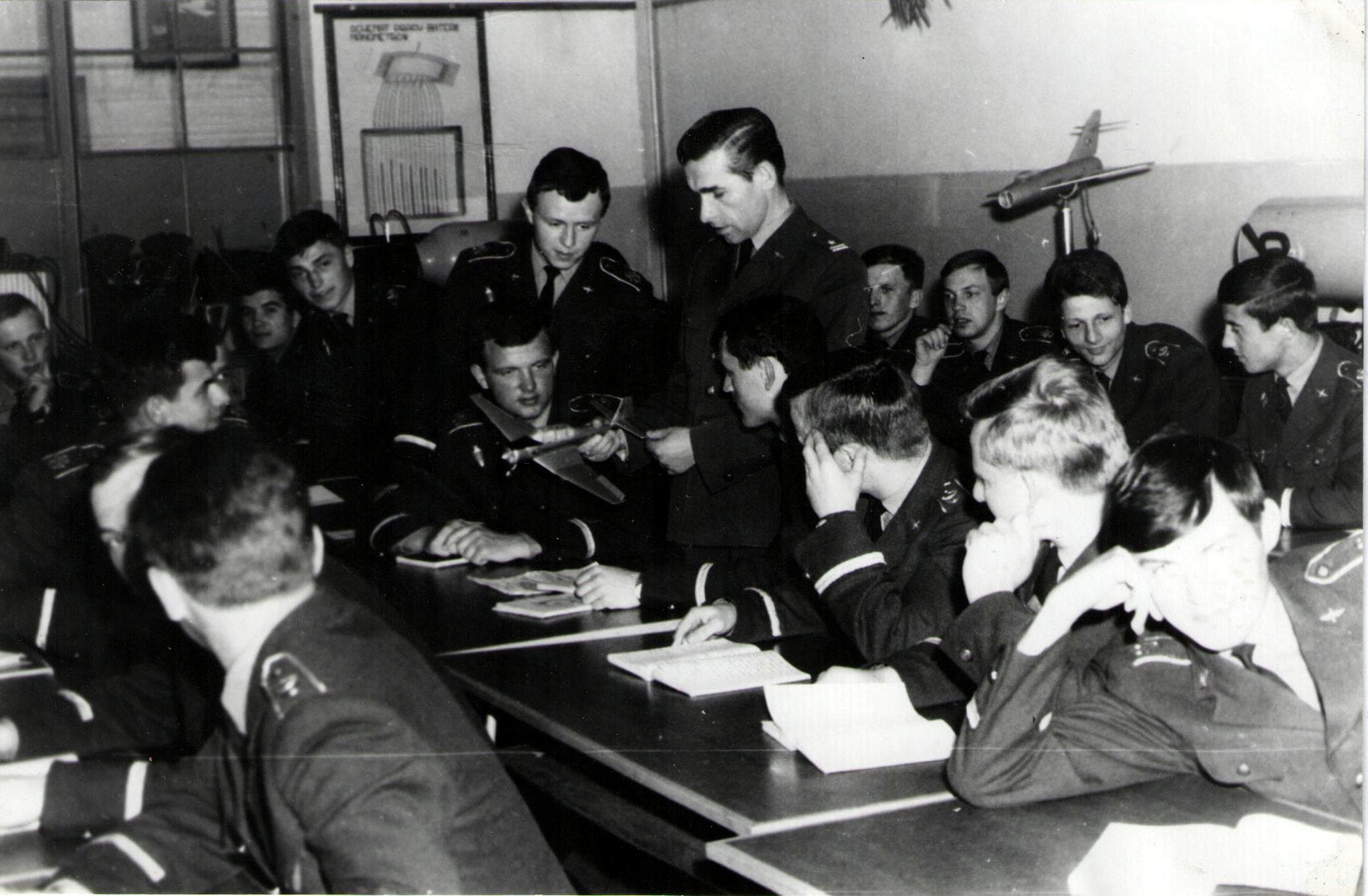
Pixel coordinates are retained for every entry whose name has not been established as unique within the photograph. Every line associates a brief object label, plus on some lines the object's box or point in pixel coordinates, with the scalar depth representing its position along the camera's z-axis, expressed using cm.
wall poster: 379
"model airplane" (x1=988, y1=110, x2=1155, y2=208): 376
